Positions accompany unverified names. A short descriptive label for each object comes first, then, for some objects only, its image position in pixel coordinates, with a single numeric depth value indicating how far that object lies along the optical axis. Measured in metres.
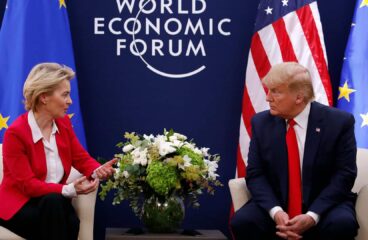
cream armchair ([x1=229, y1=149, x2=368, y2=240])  3.72
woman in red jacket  3.81
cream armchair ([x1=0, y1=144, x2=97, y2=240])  3.99
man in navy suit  3.75
